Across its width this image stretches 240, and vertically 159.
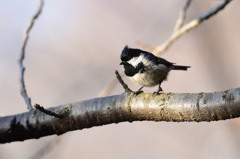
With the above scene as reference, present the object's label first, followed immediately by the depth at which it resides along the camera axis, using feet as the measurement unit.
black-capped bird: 23.82
